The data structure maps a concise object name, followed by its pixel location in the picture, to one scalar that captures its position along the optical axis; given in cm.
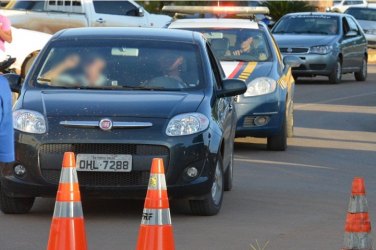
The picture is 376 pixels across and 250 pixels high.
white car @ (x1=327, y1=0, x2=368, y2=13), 7275
